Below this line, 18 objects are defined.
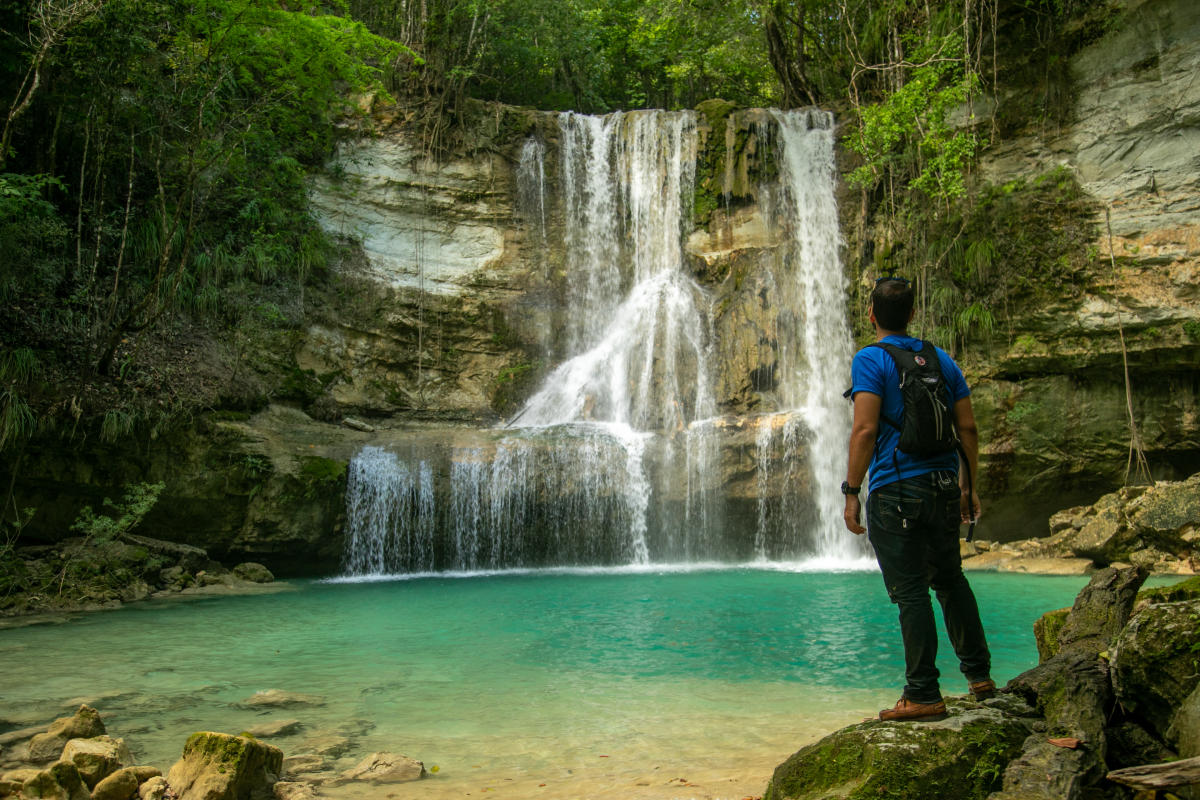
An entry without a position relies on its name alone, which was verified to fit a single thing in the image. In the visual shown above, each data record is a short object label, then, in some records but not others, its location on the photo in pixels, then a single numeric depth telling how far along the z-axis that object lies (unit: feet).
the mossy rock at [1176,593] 9.78
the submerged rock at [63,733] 11.68
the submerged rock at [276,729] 13.24
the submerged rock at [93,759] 10.09
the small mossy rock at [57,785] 9.27
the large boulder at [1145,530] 31.53
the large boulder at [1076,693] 7.32
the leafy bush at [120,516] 31.65
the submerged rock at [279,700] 15.23
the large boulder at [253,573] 35.68
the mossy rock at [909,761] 7.66
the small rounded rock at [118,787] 9.71
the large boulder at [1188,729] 7.38
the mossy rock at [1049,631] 11.88
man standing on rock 9.09
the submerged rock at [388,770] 10.94
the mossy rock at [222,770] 9.70
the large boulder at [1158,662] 7.89
